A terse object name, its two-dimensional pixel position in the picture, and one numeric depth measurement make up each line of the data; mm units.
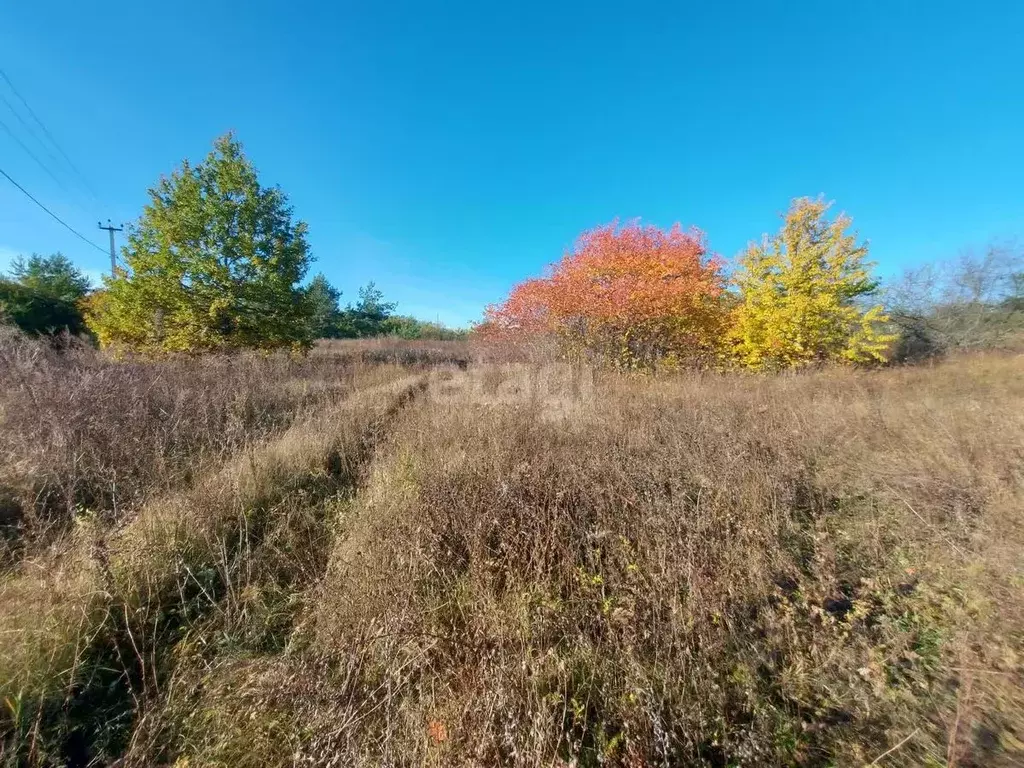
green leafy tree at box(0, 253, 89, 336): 16422
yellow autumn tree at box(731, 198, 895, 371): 9586
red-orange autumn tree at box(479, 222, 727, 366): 9289
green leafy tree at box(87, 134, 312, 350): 10664
